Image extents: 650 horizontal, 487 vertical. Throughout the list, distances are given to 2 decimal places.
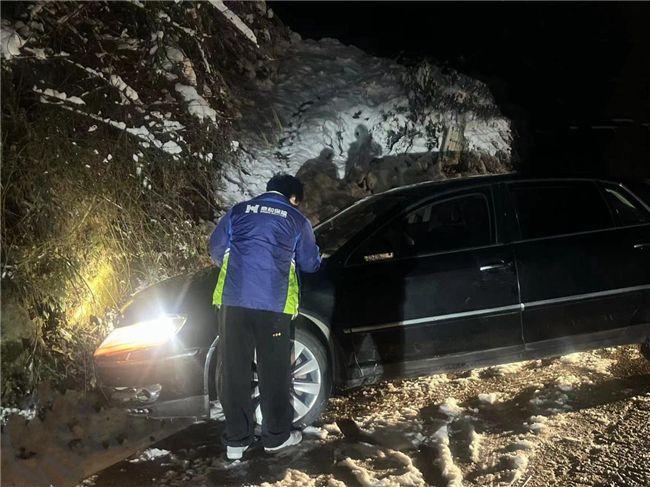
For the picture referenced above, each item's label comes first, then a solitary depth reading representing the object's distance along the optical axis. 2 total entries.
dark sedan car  3.77
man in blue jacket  3.44
